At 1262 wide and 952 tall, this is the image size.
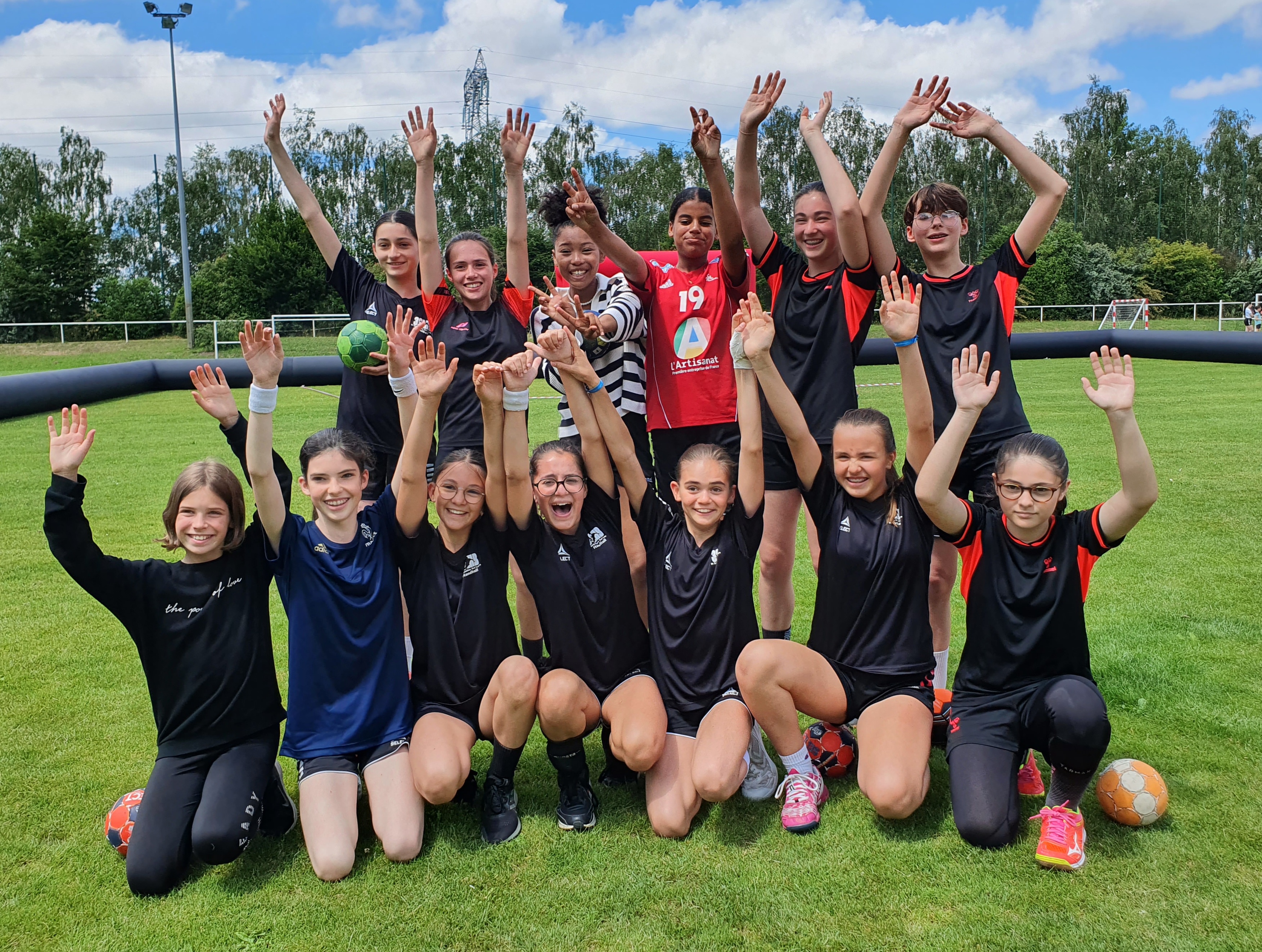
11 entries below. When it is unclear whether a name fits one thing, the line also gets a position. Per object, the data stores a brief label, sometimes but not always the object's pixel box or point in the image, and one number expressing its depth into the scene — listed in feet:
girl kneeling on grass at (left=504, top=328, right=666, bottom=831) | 12.33
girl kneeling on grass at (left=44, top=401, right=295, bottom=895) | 10.82
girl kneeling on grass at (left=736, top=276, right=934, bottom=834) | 11.44
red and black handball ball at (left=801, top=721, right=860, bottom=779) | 12.45
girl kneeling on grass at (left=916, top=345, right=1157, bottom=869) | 10.57
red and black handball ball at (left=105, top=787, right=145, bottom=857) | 10.97
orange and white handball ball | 10.62
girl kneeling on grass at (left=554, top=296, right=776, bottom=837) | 12.09
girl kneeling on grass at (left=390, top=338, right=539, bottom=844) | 11.82
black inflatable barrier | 53.67
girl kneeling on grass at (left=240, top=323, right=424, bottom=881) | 11.61
